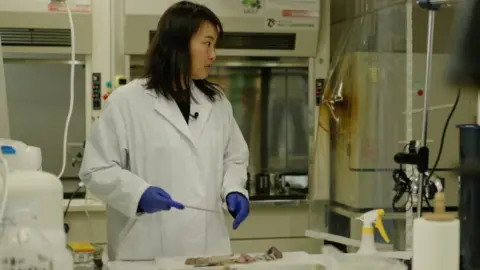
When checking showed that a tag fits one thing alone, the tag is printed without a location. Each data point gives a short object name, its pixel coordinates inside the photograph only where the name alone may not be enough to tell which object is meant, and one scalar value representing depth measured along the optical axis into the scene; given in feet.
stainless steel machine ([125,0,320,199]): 10.55
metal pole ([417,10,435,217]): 5.30
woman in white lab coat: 5.75
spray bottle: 4.93
